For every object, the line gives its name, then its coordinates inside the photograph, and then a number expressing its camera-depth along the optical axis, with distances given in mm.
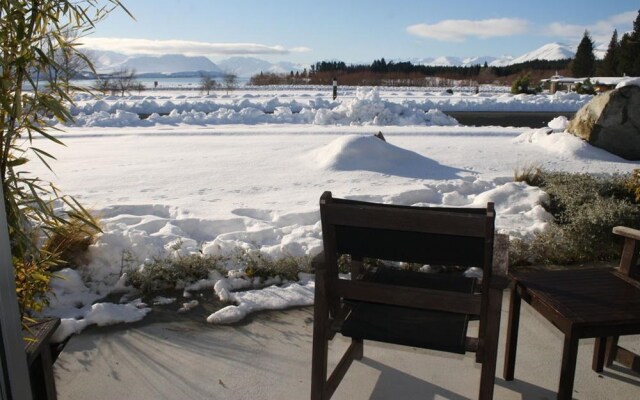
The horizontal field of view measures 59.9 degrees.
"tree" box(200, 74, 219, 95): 38744
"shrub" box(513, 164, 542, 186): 7598
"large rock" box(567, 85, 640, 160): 10266
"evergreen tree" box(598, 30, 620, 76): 51406
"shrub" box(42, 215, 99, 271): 4492
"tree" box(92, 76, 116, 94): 30850
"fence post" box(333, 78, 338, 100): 25770
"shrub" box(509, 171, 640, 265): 5164
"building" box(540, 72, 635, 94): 32759
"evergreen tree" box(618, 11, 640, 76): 47562
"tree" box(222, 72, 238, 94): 41038
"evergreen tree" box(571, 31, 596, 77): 53625
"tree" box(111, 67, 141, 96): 34506
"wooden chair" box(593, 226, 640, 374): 3256
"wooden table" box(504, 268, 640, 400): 2693
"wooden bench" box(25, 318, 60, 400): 2372
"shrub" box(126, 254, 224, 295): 4383
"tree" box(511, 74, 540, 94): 32062
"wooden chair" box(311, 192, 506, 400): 2551
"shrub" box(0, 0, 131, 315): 2047
